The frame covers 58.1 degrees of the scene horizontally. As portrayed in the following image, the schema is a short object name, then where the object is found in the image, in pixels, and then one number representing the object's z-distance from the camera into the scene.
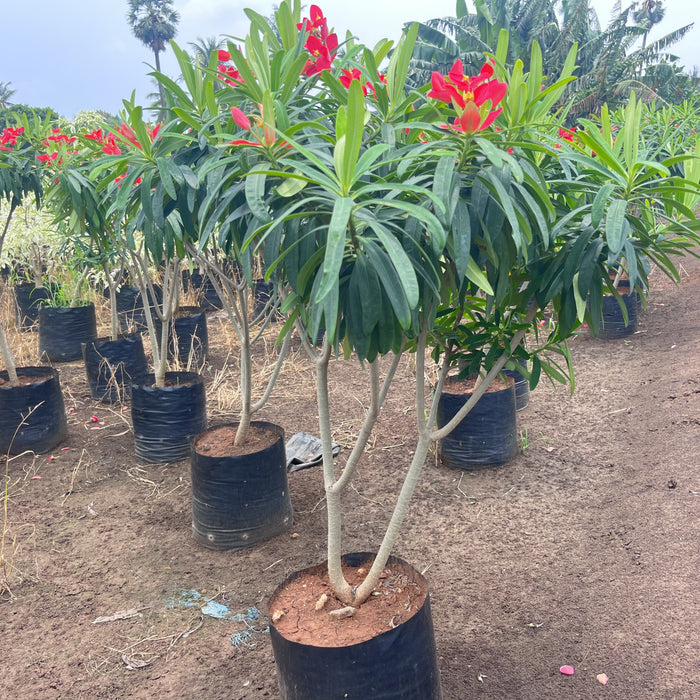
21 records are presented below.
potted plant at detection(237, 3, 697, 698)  1.12
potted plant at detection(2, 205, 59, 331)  6.38
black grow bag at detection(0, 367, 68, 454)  3.57
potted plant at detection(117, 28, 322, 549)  1.37
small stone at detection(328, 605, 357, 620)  1.64
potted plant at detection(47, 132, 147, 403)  3.45
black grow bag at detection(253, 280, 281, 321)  6.68
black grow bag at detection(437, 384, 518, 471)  3.22
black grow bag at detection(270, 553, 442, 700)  1.49
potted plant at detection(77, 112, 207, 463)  3.25
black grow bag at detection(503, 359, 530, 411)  3.93
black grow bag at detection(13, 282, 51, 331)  6.52
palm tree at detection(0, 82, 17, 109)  46.41
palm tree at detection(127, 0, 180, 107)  48.16
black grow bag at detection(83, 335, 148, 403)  4.41
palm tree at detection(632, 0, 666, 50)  40.25
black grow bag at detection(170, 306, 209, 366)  5.20
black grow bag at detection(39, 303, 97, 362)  5.32
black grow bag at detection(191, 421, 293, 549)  2.59
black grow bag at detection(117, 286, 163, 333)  6.39
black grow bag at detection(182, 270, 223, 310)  7.18
